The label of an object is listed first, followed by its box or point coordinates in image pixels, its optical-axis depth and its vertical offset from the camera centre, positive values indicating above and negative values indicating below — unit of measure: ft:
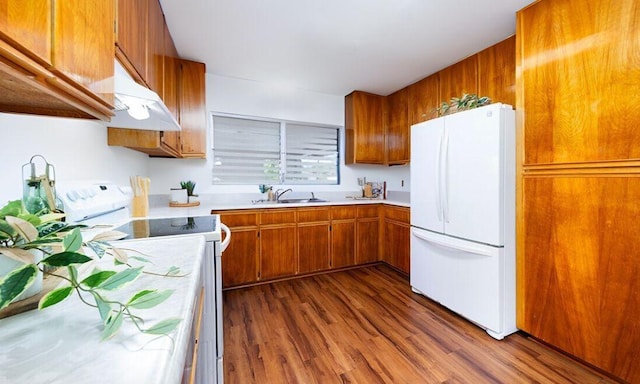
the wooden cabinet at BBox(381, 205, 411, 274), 9.31 -1.80
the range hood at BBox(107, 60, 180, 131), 3.19 +1.31
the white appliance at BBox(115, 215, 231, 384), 3.70 -1.48
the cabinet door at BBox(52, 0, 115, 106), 1.78 +1.23
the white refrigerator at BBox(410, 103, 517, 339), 5.75 -0.60
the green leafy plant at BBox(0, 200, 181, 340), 1.29 -0.44
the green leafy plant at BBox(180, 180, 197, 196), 8.84 +0.20
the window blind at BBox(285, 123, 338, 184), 11.17 +1.67
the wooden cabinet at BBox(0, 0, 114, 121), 1.43 +0.91
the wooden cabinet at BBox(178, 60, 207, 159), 8.36 +2.78
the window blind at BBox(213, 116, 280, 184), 9.97 +1.66
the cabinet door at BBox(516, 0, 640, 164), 4.38 +2.14
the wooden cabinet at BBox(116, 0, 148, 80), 3.36 +2.35
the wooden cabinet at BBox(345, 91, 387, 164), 11.28 +2.89
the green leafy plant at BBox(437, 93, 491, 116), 6.62 +2.33
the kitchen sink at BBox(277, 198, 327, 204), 10.64 -0.39
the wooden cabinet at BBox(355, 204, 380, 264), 10.33 -1.75
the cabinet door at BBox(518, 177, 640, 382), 4.40 -1.55
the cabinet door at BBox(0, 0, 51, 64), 1.34 +0.97
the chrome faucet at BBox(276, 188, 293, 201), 10.36 -0.03
